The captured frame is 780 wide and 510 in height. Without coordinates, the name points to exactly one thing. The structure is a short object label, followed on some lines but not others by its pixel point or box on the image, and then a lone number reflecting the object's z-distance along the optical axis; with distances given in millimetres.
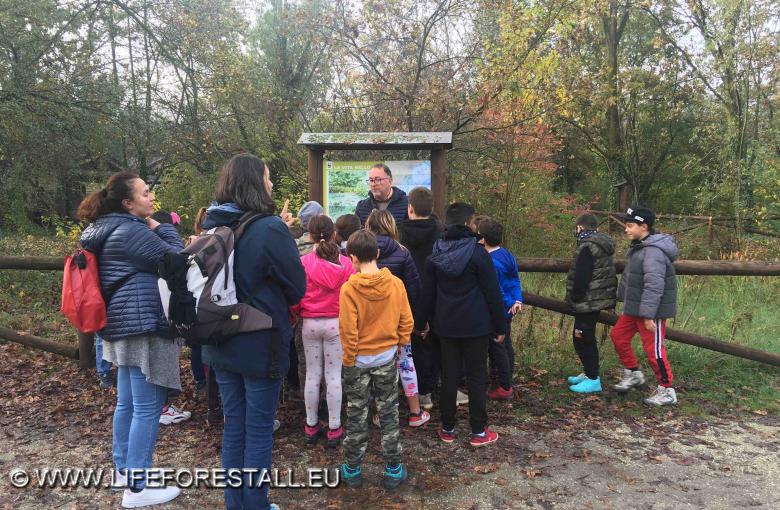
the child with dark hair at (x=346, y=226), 3857
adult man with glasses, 4508
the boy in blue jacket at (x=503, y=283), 4348
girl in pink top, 3537
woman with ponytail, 2910
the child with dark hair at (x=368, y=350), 3213
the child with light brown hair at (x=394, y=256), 3756
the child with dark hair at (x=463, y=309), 3646
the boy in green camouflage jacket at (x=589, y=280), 4508
